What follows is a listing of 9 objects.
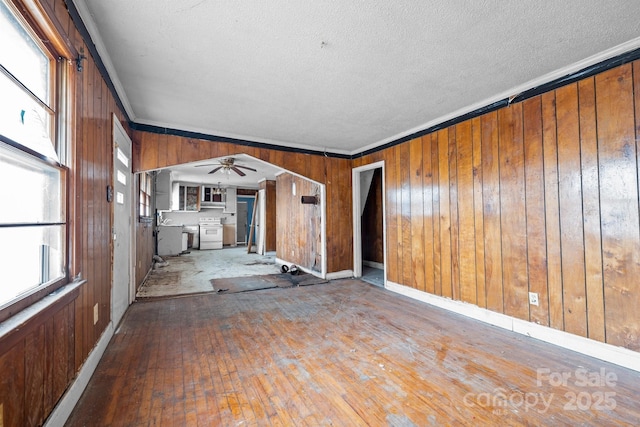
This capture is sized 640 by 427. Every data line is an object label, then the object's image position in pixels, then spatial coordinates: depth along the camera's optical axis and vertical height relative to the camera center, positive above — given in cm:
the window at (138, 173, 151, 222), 441 +42
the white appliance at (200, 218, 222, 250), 948 -53
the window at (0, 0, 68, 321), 106 +25
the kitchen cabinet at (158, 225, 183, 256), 770 -62
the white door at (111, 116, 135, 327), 256 -2
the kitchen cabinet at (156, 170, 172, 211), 625 +69
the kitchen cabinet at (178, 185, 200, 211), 946 +76
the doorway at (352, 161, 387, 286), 512 -15
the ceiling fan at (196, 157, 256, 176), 561 +117
